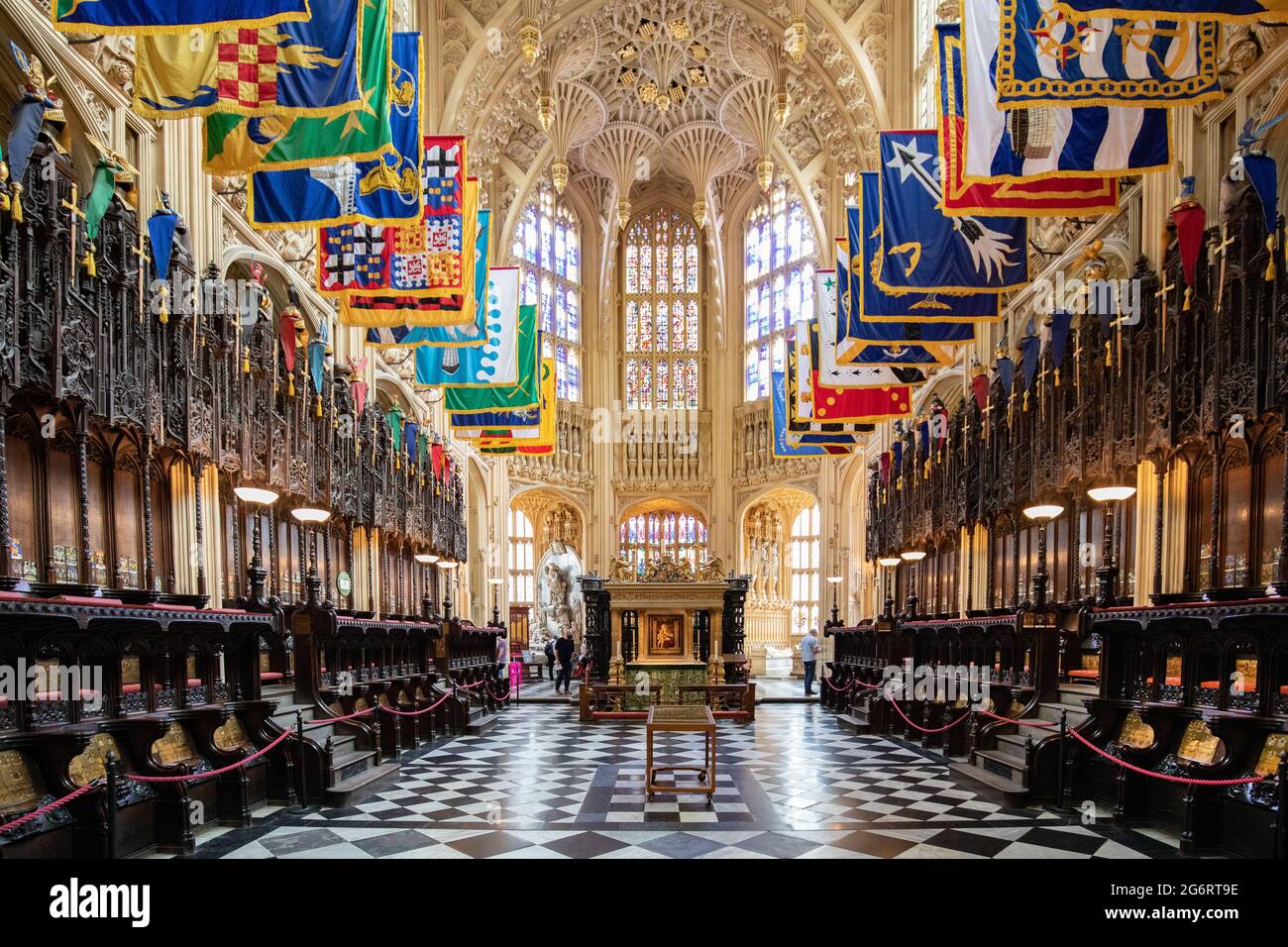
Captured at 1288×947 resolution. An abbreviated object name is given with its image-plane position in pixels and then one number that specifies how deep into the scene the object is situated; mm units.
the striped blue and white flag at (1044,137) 8383
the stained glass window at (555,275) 35469
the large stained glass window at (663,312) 38438
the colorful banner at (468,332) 14312
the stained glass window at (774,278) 35125
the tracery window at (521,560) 37281
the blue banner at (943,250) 11578
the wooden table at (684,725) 8453
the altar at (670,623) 18594
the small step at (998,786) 8164
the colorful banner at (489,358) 16281
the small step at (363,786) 8344
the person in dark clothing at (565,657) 21438
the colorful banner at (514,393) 17469
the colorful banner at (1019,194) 9695
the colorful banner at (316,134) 8258
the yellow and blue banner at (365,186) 9609
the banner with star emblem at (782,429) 22250
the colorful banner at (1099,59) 7379
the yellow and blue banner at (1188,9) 6426
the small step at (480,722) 14602
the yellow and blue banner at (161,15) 6398
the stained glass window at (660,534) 38000
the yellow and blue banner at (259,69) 7406
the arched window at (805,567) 36062
